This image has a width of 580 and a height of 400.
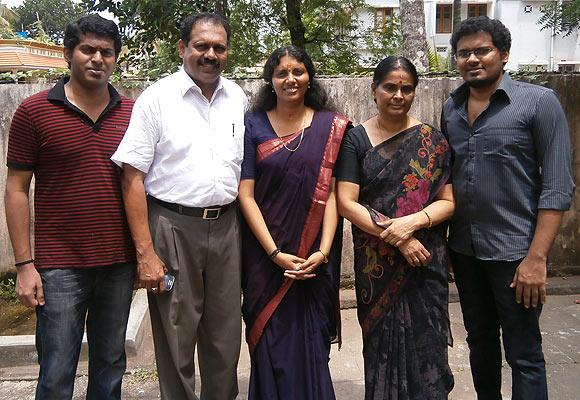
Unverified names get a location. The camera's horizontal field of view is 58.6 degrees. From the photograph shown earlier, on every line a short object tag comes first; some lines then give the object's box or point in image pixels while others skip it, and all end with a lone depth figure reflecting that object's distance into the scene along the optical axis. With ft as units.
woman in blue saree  8.07
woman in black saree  7.70
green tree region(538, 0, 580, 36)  20.29
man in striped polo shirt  7.02
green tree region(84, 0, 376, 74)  19.38
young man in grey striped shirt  7.22
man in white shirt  7.52
